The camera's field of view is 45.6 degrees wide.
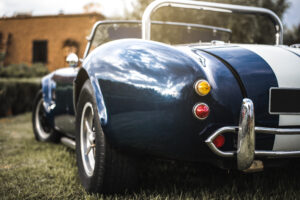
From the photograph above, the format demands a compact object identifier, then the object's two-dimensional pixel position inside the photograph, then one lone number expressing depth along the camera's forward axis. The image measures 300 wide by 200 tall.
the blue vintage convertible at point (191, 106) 1.81
